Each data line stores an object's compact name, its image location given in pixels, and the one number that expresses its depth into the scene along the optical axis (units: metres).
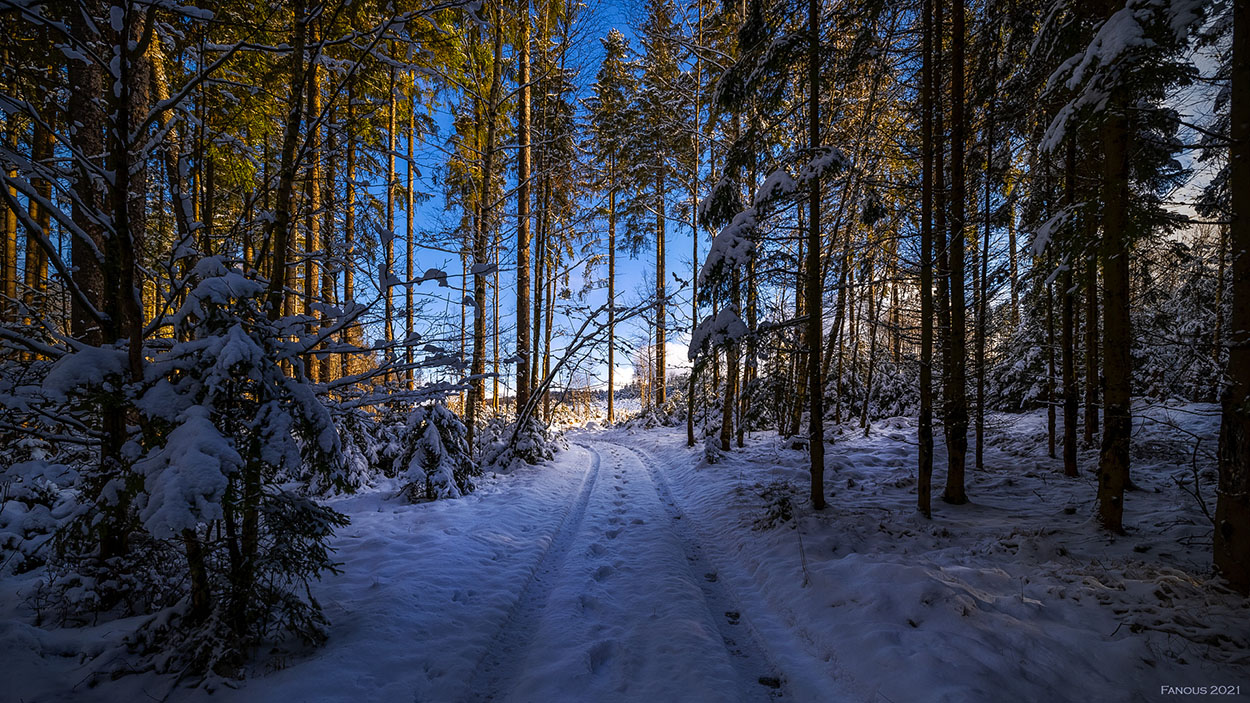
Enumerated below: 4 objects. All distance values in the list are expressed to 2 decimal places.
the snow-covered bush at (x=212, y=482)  2.35
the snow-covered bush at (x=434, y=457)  7.53
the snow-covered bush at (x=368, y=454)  8.05
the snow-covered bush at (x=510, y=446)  10.34
